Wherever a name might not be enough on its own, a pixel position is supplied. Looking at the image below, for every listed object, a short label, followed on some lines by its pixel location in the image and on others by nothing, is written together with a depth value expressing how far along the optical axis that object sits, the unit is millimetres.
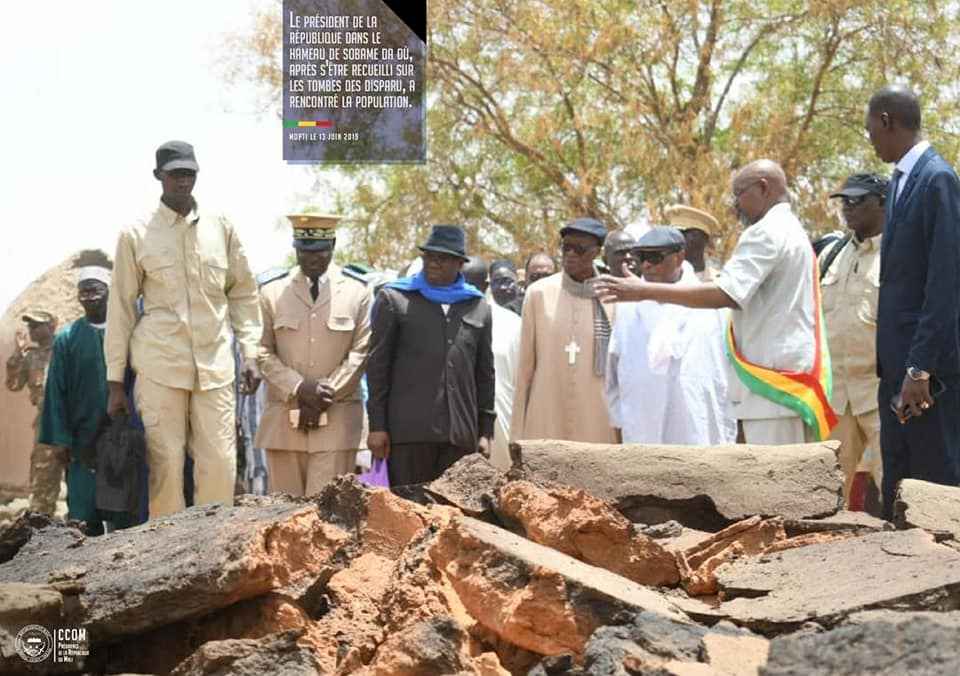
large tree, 17969
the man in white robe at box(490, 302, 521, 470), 9031
